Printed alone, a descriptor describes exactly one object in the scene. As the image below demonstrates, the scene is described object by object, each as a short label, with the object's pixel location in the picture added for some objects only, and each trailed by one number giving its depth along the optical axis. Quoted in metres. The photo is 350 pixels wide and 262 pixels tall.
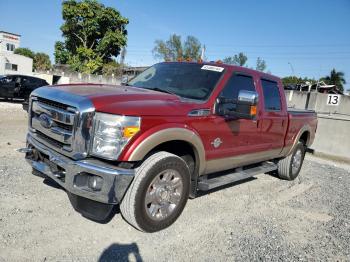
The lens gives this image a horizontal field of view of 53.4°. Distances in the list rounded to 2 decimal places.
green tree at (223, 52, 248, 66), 60.89
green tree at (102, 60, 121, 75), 40.56
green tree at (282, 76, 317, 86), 79.38
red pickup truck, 3.40
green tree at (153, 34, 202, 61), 67.75
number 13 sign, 12.42
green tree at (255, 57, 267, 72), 66.90
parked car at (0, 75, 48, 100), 16.78
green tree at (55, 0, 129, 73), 41.38
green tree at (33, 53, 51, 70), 70.88
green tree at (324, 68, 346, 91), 72.16
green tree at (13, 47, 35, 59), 81.46
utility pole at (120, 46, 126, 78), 40.06
